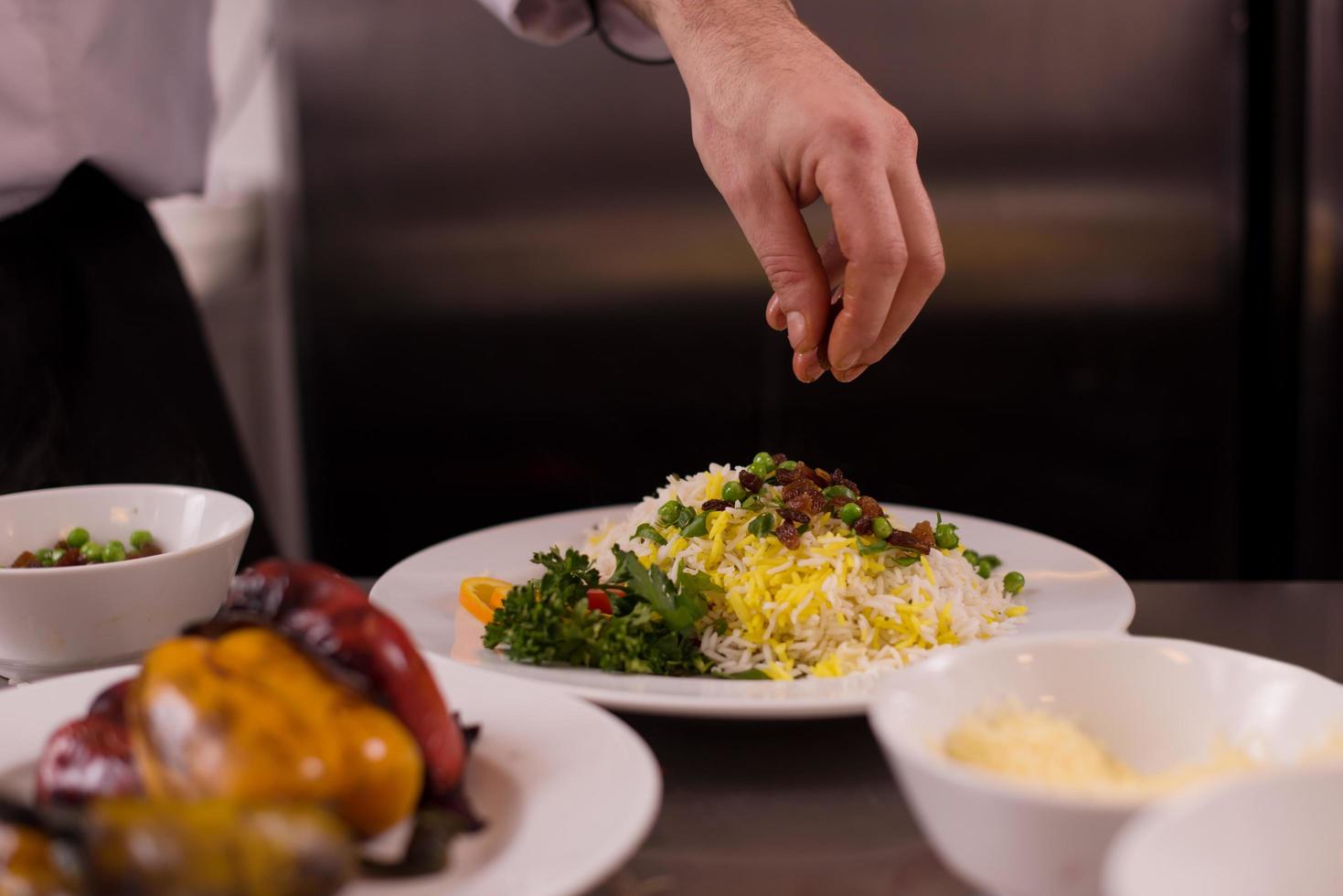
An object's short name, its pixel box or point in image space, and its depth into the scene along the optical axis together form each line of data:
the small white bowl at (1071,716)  0.62
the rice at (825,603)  0.86
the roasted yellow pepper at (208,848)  0.56
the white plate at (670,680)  0.77
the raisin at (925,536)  0.91
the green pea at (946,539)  0.92
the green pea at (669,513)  0.93
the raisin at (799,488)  0.92
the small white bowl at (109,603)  0.79
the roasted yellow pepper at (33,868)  0.63
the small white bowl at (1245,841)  0.56
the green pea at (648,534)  0.92
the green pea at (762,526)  0.91
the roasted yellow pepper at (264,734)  0.62
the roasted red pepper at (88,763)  0.67
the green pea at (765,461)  0.94
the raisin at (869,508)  0.92
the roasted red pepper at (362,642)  0.69
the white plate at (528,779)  0.65
